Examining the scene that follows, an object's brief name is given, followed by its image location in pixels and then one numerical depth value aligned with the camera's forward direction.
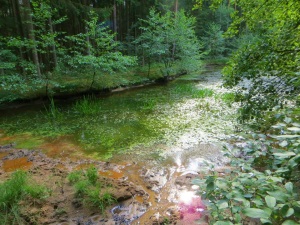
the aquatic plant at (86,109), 6.45
